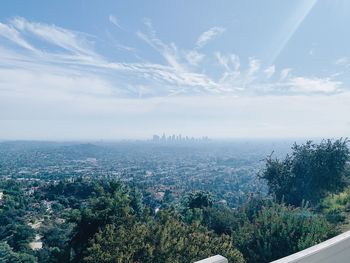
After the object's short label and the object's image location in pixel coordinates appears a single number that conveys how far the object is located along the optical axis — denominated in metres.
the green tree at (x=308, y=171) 10.60
